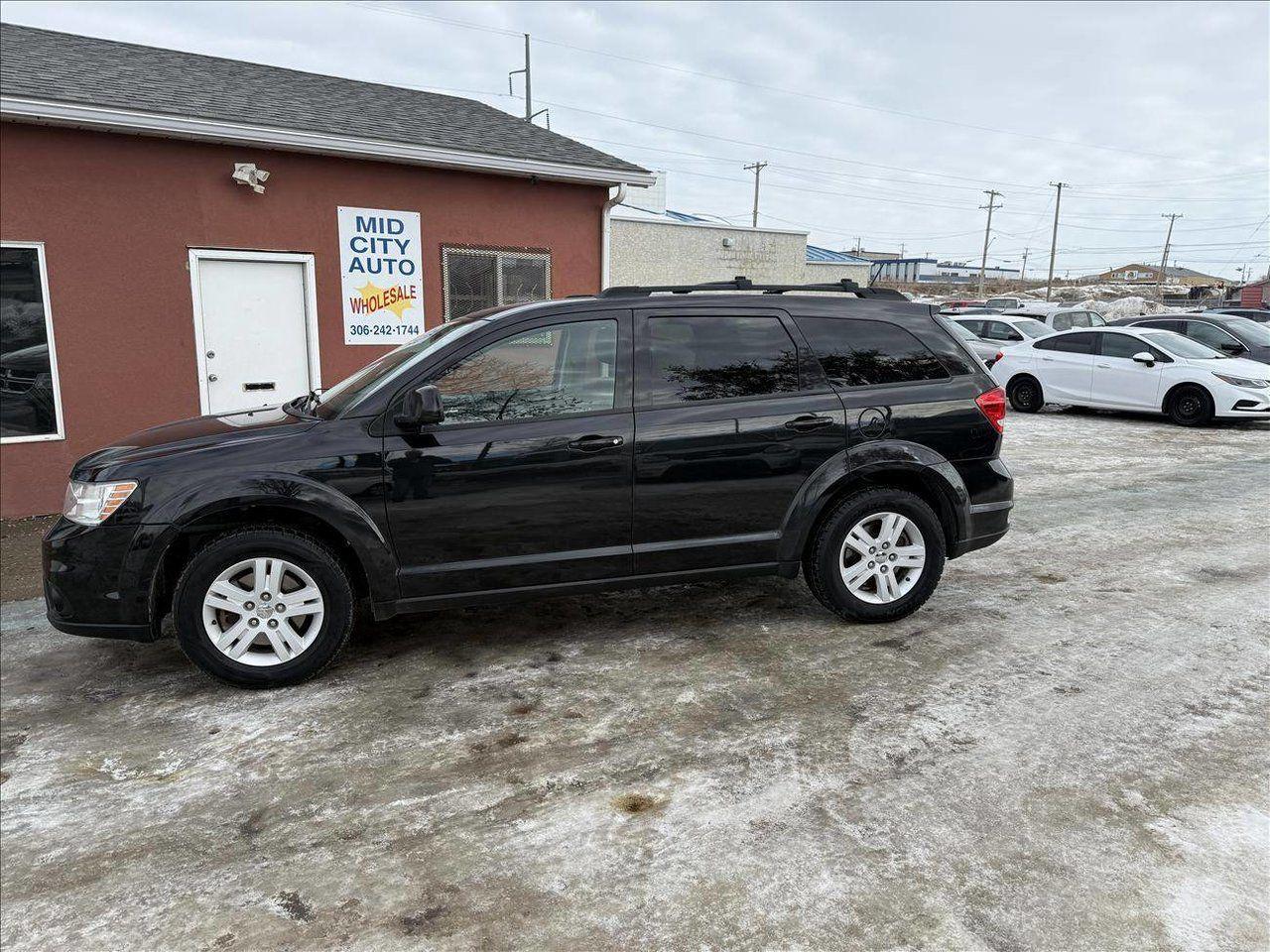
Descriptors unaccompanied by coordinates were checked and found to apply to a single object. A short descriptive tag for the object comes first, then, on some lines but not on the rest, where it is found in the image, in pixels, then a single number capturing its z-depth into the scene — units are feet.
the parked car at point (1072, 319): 57.62
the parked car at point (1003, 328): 52.90
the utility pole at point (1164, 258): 280.41
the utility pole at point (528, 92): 123.03
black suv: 13.10
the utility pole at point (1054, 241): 225.39
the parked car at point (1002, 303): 114.04
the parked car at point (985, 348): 47.98
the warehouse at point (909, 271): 313.32
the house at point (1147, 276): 347.56
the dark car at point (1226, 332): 50.08
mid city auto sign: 29.50
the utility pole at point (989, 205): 258.76
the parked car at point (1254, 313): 72.27
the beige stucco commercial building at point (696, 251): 80.43
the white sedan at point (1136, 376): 41.42
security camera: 26.76
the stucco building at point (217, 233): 24.79
